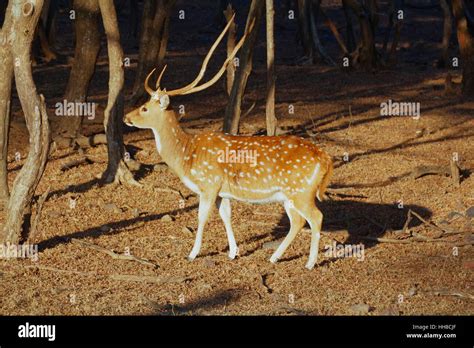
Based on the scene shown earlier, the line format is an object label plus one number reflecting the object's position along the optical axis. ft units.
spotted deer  31.96
